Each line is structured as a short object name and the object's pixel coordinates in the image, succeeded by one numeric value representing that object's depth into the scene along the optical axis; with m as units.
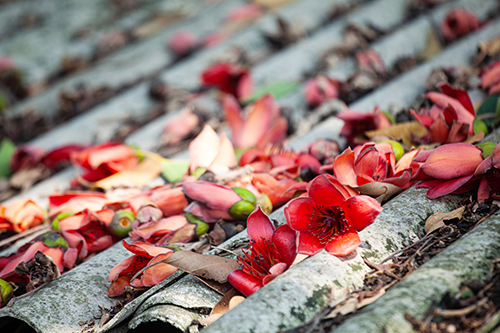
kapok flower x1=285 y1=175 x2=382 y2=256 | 1.96
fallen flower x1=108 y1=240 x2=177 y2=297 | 2.00
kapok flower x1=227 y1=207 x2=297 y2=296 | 1.98
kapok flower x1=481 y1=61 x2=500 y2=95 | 2.25
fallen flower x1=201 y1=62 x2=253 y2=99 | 2.62
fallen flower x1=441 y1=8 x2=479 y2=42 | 2.89
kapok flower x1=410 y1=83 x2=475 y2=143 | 2.10
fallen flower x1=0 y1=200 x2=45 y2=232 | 2.20
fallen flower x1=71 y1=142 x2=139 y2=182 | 2.28
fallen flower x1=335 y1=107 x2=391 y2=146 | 2.18
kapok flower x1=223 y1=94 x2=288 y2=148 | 2.29
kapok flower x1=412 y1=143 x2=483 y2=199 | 2.01
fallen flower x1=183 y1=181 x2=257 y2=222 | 2.07
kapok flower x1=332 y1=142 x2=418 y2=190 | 2.01
